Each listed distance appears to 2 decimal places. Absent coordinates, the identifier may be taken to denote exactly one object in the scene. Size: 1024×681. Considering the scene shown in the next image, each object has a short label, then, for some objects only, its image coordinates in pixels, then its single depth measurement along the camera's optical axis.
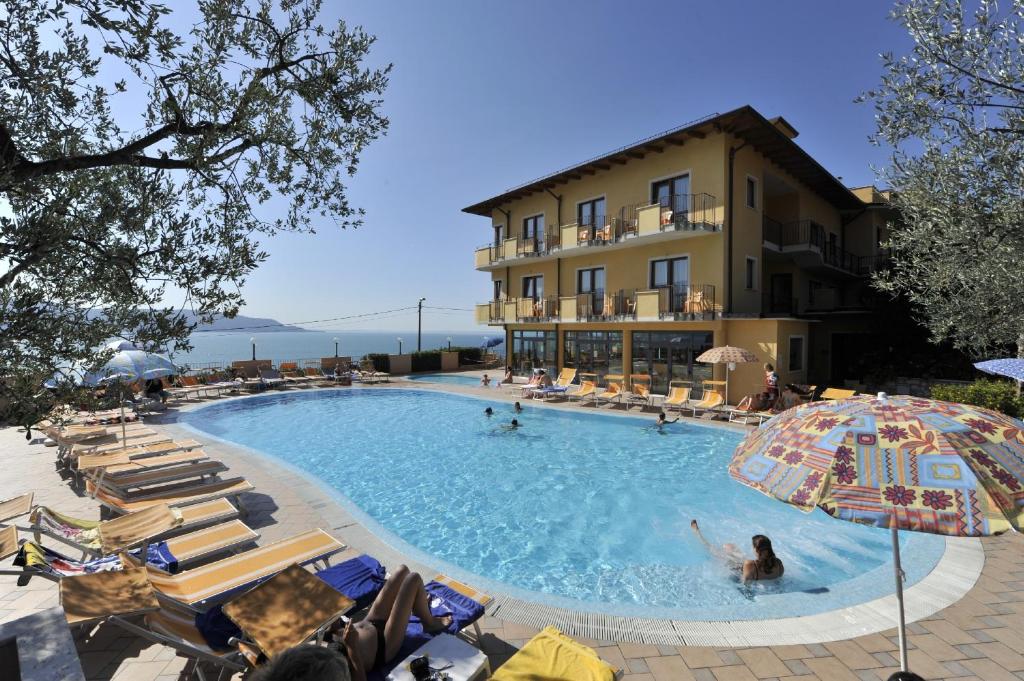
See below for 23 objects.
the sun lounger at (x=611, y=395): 17.27
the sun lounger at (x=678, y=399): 15.47
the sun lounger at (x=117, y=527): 5.28
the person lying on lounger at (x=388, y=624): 3.31
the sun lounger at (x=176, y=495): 6.80
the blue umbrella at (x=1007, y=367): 7.07
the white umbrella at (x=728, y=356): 13.67
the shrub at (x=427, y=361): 29.42
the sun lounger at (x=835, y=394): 13.39
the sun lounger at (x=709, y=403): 14.78
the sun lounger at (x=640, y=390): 16.64
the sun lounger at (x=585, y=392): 17.71
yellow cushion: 3.16
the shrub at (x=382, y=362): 28.11
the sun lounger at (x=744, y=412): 13.62
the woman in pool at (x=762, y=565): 5.81
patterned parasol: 2.34
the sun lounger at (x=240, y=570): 4.08
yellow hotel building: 16.12
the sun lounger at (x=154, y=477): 7.43
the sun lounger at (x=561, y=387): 18.14
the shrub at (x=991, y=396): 9.80
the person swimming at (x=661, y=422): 13.38
